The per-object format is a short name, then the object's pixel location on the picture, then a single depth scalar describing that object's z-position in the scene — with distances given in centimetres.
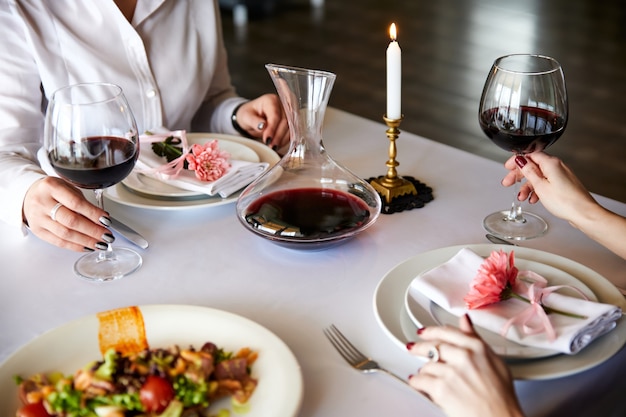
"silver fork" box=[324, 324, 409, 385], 90
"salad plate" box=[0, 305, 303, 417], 83
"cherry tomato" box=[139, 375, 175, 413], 77
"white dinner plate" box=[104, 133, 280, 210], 128
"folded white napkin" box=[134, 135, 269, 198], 131
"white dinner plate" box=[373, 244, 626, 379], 86
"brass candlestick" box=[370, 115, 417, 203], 132
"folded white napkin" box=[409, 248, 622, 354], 88
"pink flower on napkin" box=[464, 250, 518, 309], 94
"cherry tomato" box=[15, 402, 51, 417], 78
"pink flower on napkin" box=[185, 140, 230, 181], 133
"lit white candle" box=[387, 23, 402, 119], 121
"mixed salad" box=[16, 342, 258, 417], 78
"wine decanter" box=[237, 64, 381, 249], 115
